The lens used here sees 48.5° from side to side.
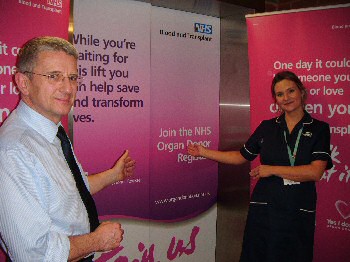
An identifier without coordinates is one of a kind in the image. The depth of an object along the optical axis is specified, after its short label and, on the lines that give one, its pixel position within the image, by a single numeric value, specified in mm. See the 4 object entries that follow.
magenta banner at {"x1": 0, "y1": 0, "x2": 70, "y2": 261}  2049
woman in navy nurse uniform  2631
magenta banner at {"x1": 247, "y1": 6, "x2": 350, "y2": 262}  2779
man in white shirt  1363
